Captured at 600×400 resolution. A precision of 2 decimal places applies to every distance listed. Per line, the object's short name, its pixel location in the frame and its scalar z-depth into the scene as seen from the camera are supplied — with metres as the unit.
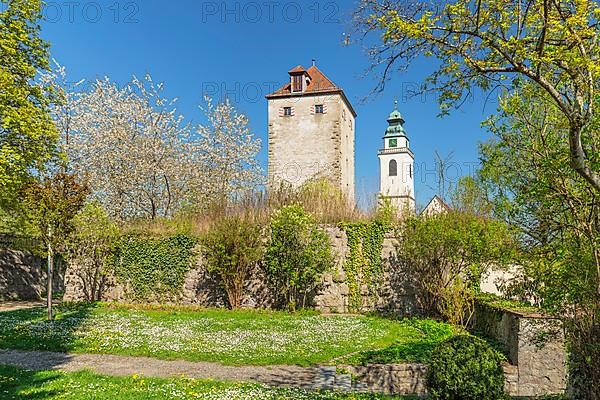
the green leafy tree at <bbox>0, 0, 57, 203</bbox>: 12.65
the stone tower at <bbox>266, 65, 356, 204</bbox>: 32.62
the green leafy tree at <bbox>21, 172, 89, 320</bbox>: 12.45
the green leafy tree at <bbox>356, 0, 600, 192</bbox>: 4.14
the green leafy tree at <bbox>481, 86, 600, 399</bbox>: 5.11
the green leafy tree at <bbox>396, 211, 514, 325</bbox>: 12.33
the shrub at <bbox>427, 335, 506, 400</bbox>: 5.86
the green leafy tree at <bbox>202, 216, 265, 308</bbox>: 15.29
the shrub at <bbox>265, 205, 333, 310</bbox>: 14.81
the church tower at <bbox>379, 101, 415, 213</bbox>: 75.38
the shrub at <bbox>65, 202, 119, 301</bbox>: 15.63
